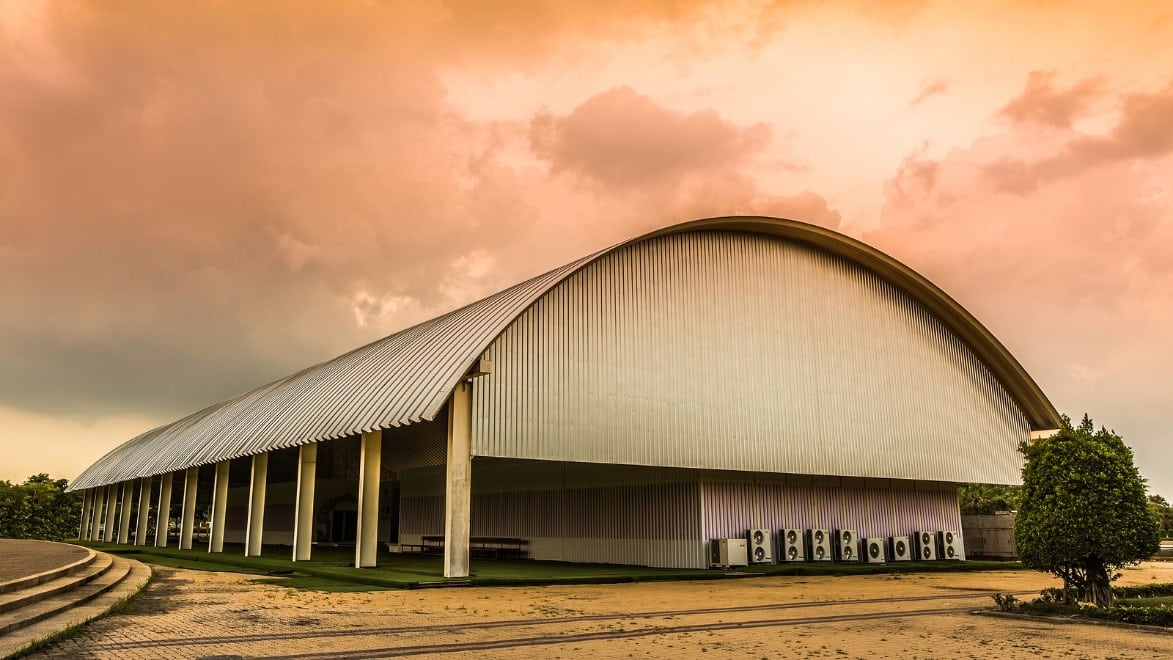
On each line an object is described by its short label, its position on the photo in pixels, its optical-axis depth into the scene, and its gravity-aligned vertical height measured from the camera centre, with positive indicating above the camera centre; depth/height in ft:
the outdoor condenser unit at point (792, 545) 96.78 -4.39
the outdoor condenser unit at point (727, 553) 89.10 -4.78
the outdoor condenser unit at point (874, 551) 102.89 -5.50
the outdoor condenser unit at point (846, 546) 100.78 -4.77
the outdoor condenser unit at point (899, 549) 106.52 -5.45
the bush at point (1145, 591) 59.11 -6.29
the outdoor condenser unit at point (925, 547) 109.29 -5.39
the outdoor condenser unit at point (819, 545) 98.48 -4.47
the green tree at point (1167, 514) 224.41 -3.37
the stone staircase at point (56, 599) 37.24 -4.70
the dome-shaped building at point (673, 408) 77.97 +10.81
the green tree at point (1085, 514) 47.98 -0.65
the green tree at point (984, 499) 195.72 +1.39
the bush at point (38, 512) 221.25 +1.51
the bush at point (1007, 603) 49.62 -5.83
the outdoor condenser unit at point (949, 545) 110.93 -5.33
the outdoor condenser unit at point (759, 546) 93.20 -4.31
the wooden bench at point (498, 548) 107.45 -4.74
